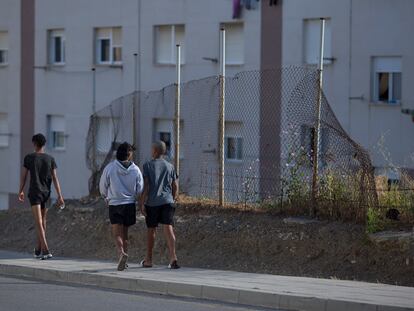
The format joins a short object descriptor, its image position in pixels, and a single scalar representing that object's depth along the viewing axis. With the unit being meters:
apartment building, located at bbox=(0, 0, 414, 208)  26.86
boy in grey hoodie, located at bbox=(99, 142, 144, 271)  13.20
